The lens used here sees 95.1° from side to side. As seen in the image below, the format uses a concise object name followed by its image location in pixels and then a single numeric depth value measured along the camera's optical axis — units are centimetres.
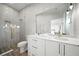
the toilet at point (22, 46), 190
